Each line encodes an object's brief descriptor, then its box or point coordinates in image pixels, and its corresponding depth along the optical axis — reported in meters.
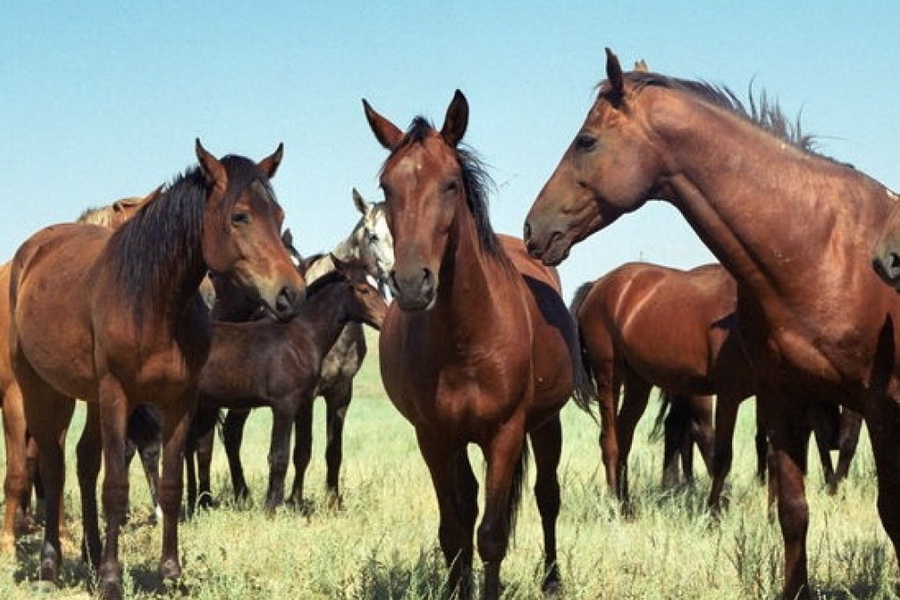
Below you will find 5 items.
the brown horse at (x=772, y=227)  9.52
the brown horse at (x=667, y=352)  18.89
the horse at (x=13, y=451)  15.90
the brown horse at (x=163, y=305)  11.98
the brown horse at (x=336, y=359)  20.84
